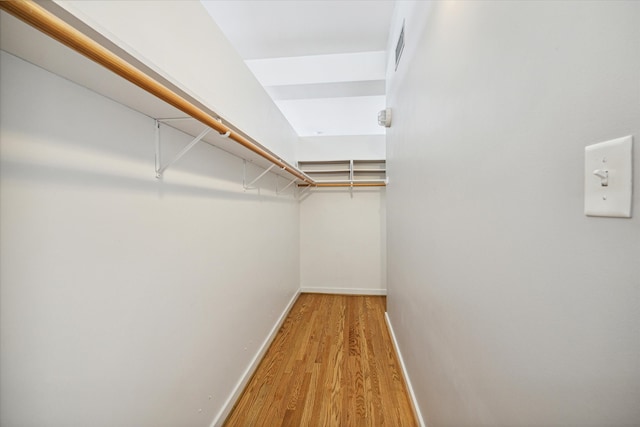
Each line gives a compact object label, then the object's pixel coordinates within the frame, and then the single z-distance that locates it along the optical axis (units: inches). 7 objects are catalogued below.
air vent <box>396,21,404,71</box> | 63.7
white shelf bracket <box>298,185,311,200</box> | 130.5
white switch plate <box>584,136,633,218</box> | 12.3
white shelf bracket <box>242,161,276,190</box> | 63.5
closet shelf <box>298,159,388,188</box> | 126.3
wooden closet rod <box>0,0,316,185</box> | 14.1
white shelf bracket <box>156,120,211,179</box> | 35.4
